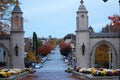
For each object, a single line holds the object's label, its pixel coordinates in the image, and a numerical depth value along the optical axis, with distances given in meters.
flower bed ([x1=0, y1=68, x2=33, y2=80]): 20.94
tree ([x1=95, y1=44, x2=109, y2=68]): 55.51
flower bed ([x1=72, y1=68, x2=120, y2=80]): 20.45
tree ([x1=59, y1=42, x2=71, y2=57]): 119.66
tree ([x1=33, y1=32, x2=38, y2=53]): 99.56
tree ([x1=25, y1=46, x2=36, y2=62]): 72.76
